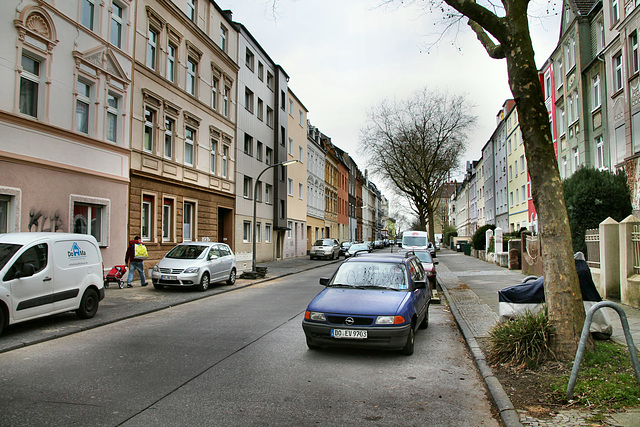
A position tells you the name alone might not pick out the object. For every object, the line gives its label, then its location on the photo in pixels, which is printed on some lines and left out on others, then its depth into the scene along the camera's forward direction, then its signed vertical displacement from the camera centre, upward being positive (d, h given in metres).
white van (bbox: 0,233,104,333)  7.93 -0.61
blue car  6.58 -0.97
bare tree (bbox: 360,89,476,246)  45.31 +8.38
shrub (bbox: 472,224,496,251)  36.16 +0.32
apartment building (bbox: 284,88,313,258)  38.59 +5.16
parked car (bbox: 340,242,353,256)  45.03 -0.48
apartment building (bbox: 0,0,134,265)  12.66 +3.81
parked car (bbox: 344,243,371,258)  35.09 -0.45
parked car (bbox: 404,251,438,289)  15.95 -0.81
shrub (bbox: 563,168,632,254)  16.06 +1.32
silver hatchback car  14.82 -0.80
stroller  15.02 -1.04
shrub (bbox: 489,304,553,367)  5.76 -1.24
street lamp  20.71 -0.79
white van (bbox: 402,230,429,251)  36.47 +0.24
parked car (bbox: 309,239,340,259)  37.19 -0.54
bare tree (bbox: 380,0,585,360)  5.76 +0.96
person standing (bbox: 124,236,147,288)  15.99 -0.67
